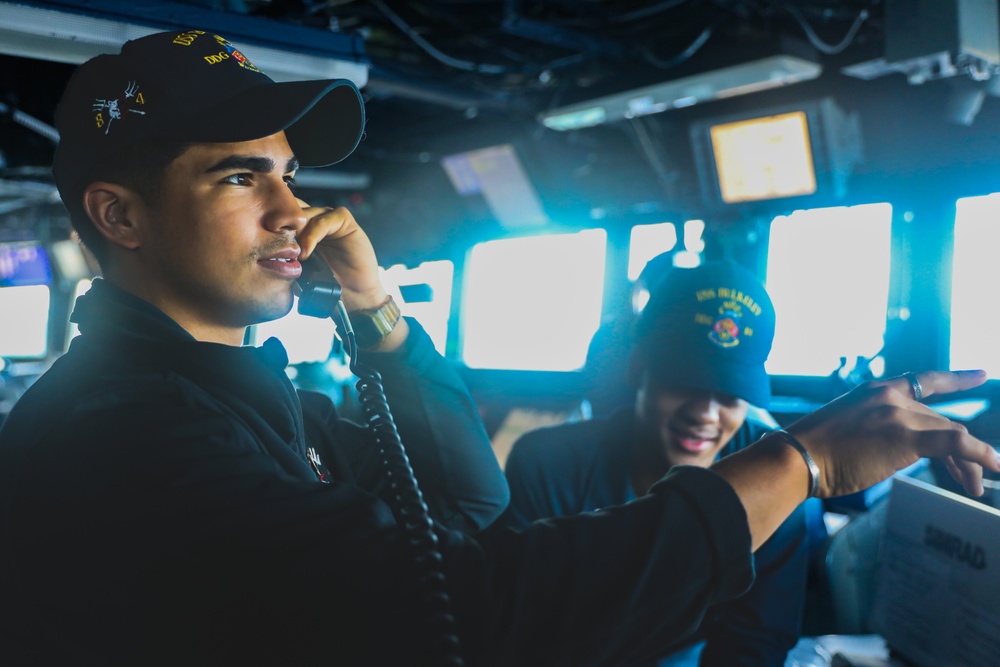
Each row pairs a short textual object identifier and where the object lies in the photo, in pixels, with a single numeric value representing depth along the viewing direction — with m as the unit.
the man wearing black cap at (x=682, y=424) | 1.52
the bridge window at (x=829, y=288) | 2.30
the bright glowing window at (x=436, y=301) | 3.71
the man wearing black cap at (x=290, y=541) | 0.63
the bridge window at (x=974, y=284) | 2.03
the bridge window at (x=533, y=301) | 3.20
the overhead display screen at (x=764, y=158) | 2.73
